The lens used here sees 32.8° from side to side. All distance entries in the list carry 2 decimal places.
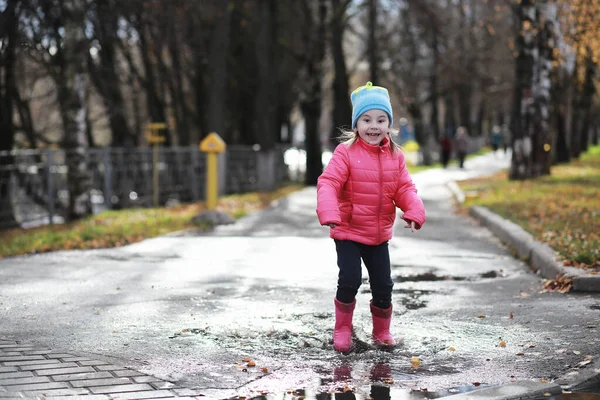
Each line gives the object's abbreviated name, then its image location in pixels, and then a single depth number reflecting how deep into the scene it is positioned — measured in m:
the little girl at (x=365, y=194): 6.39
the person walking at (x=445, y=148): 43.69
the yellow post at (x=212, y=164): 16.47
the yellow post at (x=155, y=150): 21.39
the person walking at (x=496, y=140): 60.86
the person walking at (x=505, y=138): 60.44
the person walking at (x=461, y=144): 42.28
